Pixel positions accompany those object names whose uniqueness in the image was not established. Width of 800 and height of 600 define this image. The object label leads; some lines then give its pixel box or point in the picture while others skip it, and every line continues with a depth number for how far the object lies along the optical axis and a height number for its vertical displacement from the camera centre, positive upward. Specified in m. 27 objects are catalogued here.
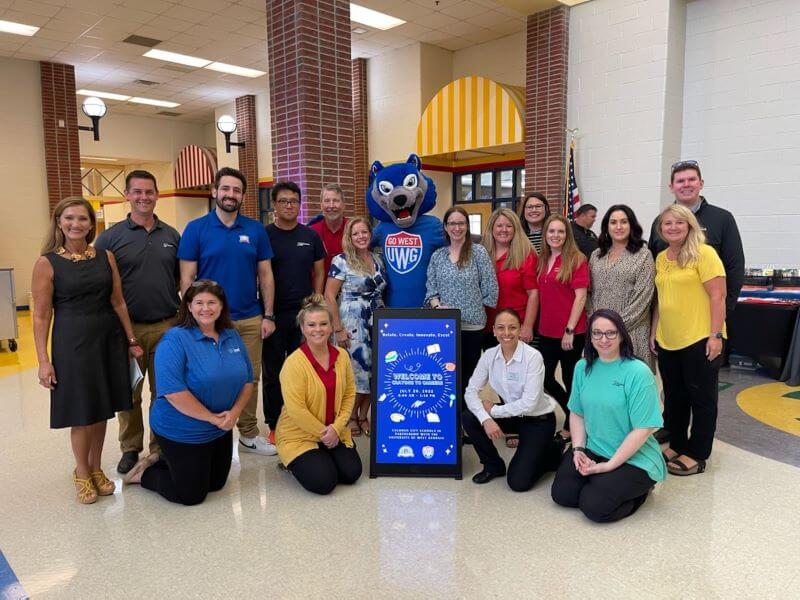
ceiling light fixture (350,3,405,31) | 8.58 +3.34
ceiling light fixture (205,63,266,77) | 11.08 +3.27
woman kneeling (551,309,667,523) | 2.63 -0.91
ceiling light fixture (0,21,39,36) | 8.80 +3.23
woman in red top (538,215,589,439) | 3.48 -0.36
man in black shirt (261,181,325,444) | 3.57 -0.21
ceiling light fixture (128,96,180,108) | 13.37 +3.20
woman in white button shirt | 2.99 -0.91
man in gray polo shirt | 3.05 -0.13
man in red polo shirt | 3.83 +0.10
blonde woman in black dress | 2.70 -0.41
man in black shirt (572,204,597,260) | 4.91 +0.06
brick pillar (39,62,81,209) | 10.70 +2.02
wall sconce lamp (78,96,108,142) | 9.54 +2.15
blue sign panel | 3.16 -0.86
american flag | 7.62 +0.55
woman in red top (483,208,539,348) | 3.62 -0.20
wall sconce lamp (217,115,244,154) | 10.57 +2.06
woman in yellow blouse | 3.04 -0.47
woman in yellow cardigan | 2.94 -0.89
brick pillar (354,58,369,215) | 10.94 +2.27
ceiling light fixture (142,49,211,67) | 10.20 +3.26
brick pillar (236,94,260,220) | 13.37 +2.07
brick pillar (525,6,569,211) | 7.65 +1.82
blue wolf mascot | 3.58 +0.02
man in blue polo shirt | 3.22 -0.11
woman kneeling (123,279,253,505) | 2.74 -0.73
